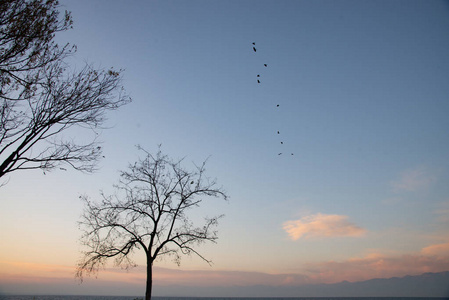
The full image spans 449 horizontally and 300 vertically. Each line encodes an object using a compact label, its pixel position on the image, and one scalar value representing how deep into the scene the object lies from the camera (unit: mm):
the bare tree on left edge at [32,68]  10148
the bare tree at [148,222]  20545
